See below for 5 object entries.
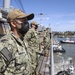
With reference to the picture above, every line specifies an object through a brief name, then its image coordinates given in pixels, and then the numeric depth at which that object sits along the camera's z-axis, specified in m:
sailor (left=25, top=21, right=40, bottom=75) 2.21
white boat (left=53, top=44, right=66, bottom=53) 12.30
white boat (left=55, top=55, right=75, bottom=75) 3.82
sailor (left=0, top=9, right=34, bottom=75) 1.00
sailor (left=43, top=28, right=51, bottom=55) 4.79
